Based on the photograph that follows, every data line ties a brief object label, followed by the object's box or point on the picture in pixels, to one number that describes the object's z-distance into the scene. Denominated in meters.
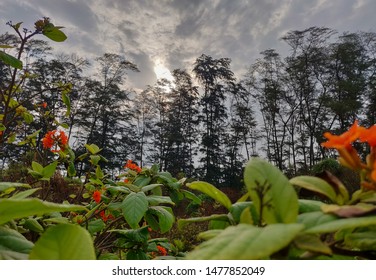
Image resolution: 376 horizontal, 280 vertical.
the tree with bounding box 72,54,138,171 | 24.92
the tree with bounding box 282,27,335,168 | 22.11
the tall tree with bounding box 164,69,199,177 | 28.34
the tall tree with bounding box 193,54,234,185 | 27.58
